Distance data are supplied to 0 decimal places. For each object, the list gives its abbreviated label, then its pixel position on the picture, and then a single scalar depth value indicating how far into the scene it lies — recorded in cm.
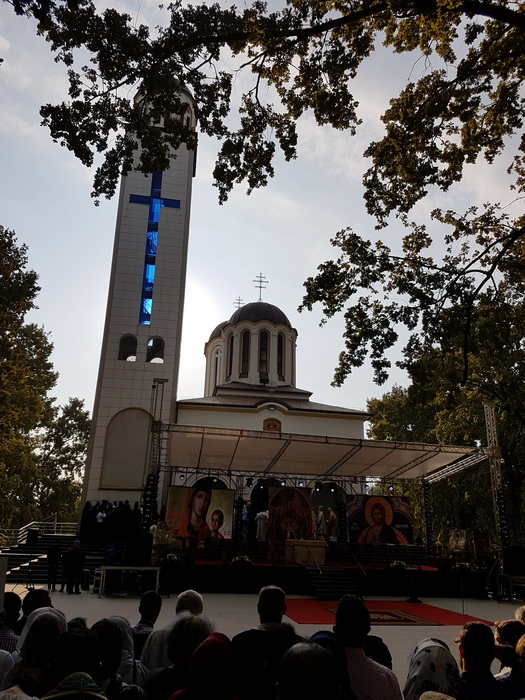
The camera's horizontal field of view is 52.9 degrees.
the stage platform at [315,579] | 1605
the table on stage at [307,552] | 1712
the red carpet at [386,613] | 1151
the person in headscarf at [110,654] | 301
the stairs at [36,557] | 1609
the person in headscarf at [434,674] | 331
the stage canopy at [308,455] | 1914
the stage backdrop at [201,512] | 1914
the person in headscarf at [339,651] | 267
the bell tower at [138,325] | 2469
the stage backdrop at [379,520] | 2136
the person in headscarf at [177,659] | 293
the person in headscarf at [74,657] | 232
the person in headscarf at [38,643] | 331
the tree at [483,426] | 1095
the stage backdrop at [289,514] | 1948
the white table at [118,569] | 1363
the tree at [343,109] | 711
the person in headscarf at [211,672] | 216
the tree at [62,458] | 3731
